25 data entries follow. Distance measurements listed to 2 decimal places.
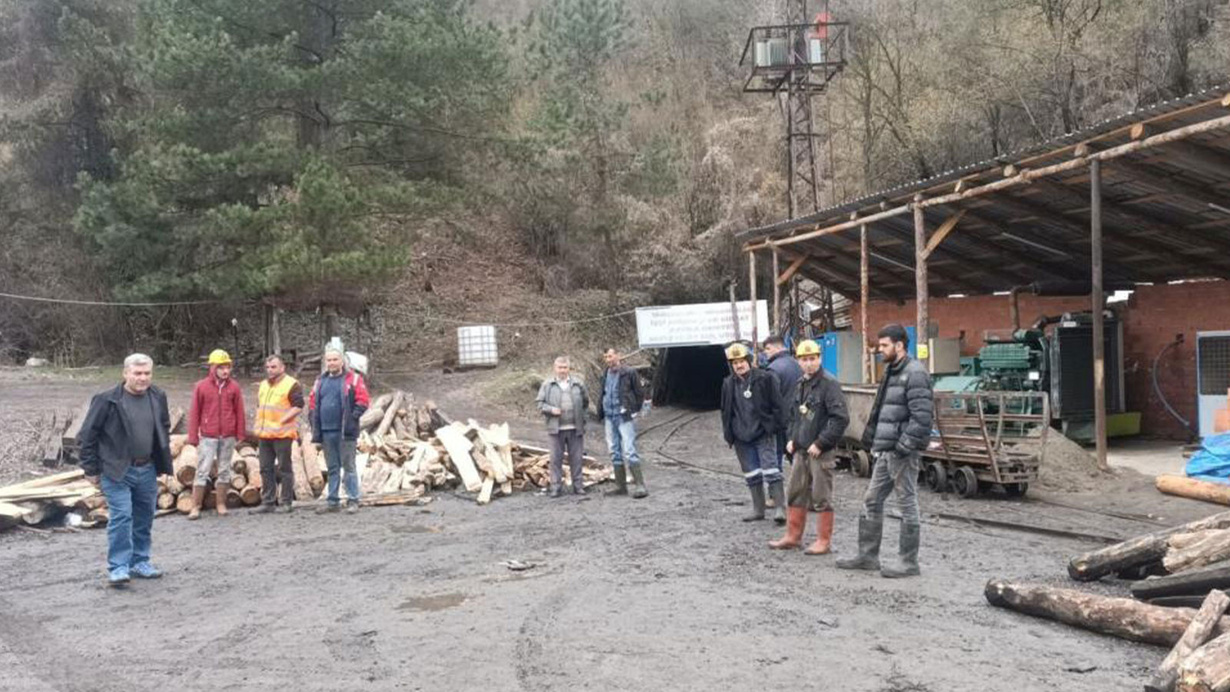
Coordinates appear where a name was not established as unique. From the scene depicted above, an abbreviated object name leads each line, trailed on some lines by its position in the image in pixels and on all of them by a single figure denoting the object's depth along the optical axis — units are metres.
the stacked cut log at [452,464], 13.34
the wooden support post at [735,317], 23.94
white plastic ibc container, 28.48
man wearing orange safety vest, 11.55
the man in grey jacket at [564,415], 12.59
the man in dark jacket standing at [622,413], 12.45
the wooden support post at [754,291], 21.61
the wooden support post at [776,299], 21.11
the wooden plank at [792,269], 22.31
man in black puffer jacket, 7.27
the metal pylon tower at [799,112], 26.78
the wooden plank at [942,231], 15.31
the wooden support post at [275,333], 25.36
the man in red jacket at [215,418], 11.56
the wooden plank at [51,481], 11.84
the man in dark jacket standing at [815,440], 8.15
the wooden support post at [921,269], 15.23
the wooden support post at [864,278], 17.55
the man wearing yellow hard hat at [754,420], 10.01
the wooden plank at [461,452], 13.50
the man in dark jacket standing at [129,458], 7.82
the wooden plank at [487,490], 12.79
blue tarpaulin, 11.13
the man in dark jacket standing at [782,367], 10.98
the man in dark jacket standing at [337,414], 11.59
